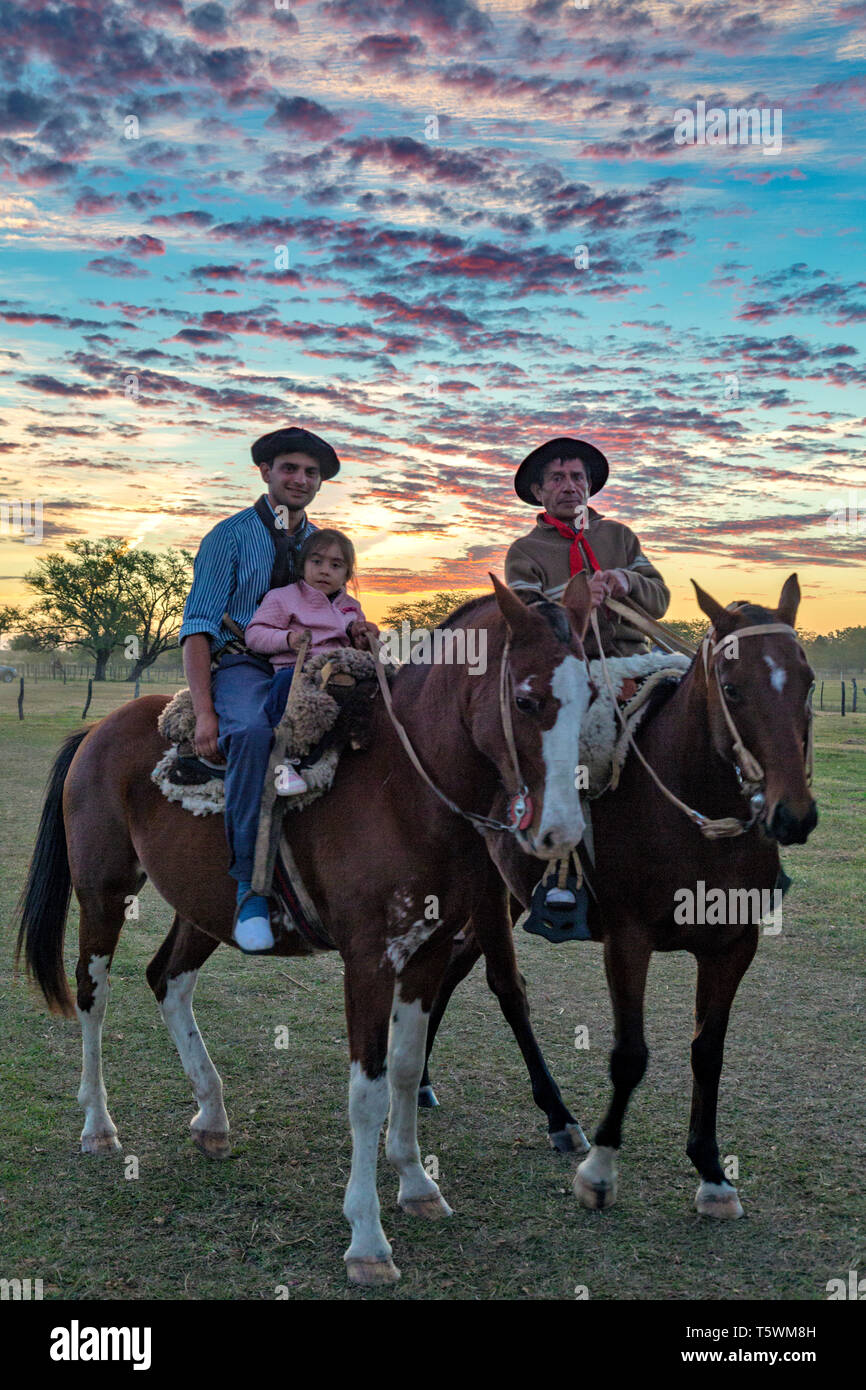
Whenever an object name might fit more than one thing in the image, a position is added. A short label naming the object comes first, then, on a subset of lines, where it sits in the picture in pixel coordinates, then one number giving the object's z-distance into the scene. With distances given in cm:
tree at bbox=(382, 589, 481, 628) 5266
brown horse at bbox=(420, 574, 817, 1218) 400
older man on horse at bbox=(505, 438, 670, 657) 512
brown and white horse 334
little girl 425
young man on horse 401
